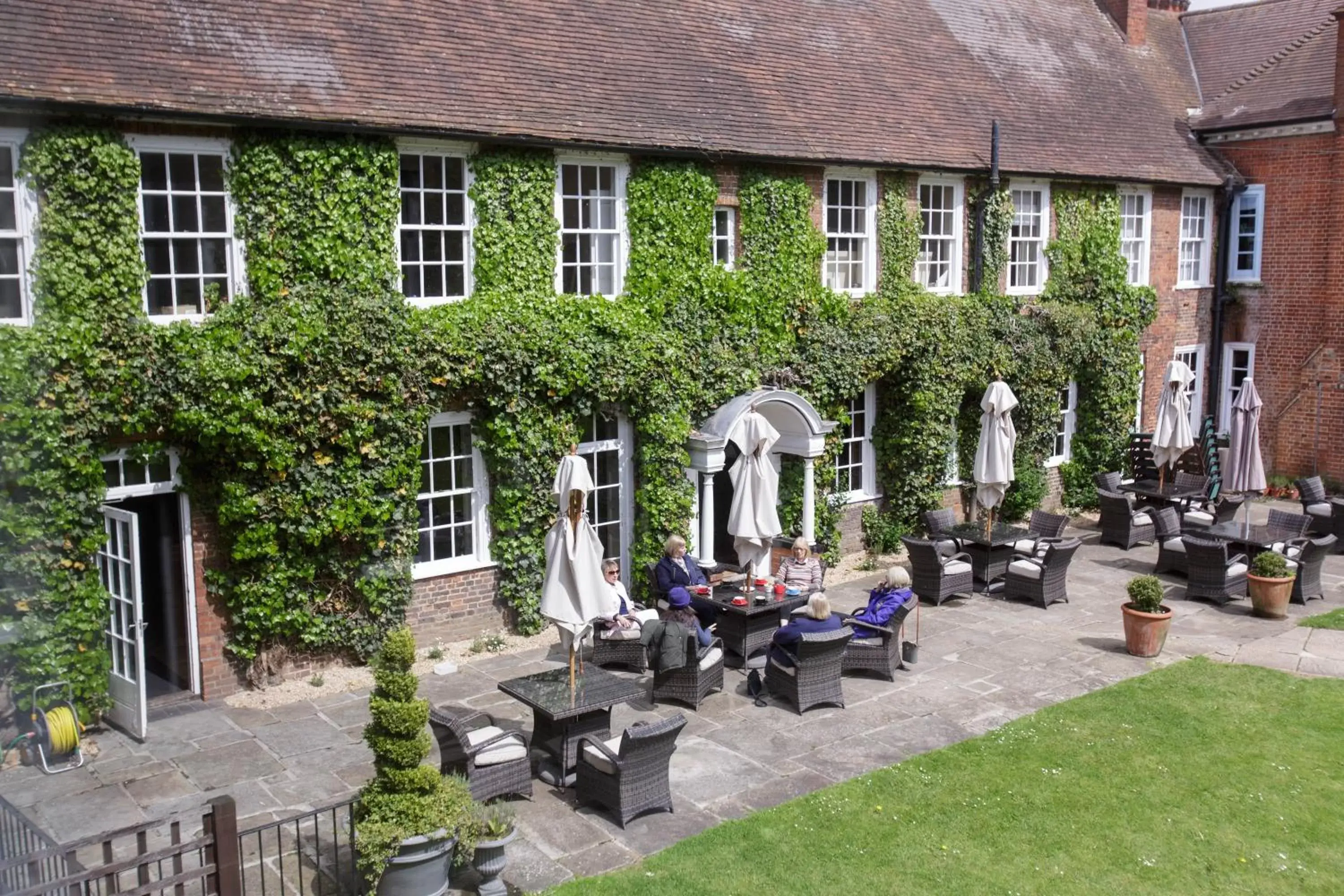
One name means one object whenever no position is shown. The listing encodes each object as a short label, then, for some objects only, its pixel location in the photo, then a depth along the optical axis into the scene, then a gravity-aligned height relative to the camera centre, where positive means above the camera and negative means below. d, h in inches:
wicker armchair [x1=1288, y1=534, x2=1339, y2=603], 652.1 -117.1
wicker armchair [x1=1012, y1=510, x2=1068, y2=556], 693.9 -107.4
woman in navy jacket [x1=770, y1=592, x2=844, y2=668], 488.7 -113.0
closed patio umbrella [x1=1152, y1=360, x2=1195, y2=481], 767.1 -41.6
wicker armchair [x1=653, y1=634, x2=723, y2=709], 481.1 -133.5
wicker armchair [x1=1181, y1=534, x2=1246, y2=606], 645.9 -120.6
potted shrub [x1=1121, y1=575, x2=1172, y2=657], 552.7 -124.2
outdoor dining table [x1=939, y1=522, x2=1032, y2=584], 669.3 -109.9
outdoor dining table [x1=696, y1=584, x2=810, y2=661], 532.4 -121.5
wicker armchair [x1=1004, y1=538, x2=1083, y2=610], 639.1 -121.6
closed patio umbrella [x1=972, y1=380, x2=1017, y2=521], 671.8 -55.1
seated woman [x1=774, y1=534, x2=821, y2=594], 572.7 -105.3
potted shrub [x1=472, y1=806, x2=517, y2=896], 333.4 -141.4
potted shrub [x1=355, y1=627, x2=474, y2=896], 318.3 -124.5
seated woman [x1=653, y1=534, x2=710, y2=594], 567.8 -103.8
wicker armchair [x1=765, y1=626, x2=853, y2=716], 474.3 -130.7
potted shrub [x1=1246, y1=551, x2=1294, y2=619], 619.8 -121.4
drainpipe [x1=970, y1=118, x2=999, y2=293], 800.3 +82.5
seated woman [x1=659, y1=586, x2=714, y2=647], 521.0 -114.7
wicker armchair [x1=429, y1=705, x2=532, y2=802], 383.9 -132.7
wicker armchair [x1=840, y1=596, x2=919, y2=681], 518.6 -130.3
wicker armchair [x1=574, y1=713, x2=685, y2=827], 376.5 -135.9
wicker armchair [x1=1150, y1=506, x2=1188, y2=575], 707.4 -114.2
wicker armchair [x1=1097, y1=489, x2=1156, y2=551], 776.9 -111.5
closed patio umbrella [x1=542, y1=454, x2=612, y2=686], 422.6 -79.4
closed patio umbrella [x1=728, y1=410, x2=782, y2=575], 567.8 -67.2
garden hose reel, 433.1 -140.8
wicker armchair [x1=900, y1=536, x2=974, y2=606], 639.8 -119.2
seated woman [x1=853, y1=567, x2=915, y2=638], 519.5 -109.2
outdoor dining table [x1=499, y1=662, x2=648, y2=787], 408.8 -121.6
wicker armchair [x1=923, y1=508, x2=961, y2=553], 684.7 -103.1
